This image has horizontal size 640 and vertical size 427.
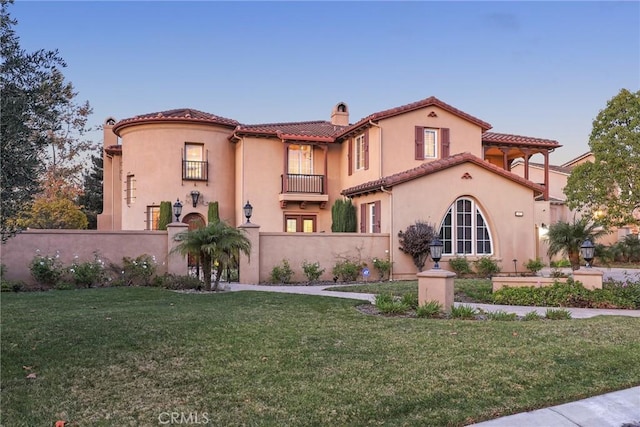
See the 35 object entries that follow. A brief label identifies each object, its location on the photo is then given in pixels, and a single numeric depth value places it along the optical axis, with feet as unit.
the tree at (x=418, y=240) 57.47
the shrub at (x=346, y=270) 56.08
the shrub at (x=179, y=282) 47.73
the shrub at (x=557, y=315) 30.30
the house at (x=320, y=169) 63.46
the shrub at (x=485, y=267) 60.64
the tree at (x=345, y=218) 69.92
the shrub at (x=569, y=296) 36.96
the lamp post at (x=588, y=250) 37.78
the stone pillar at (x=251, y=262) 53.21
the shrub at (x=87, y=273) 46.52
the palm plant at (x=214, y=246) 44.42
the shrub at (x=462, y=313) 29.89
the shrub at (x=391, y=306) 31.22
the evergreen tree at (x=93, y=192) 123.85
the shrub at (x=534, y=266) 62.64
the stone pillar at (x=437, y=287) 31.48
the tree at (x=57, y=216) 97.25
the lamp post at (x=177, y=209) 54.66
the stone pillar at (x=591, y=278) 38.55
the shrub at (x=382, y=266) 57.57
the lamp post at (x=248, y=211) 54.95
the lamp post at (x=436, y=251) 32.89
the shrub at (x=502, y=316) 29.40
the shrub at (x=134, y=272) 48.80
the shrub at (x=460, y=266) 59.67
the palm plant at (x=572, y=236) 56.08
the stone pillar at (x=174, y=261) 50.62
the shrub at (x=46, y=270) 45.78
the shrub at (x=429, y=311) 30.17
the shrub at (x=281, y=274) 53.78
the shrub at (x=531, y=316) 29.91
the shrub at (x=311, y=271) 54.70
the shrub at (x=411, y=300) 33.03
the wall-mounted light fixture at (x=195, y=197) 75.17
